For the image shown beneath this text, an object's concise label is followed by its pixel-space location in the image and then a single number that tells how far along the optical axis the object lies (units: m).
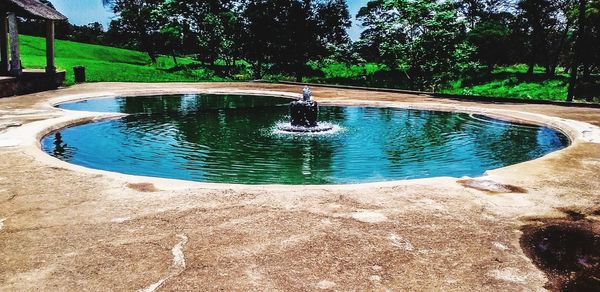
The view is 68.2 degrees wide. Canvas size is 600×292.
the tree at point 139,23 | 49.62
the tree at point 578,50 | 19.22
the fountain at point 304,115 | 13.86
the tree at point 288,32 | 35.41
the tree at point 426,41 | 26.03
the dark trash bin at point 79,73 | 26.75
